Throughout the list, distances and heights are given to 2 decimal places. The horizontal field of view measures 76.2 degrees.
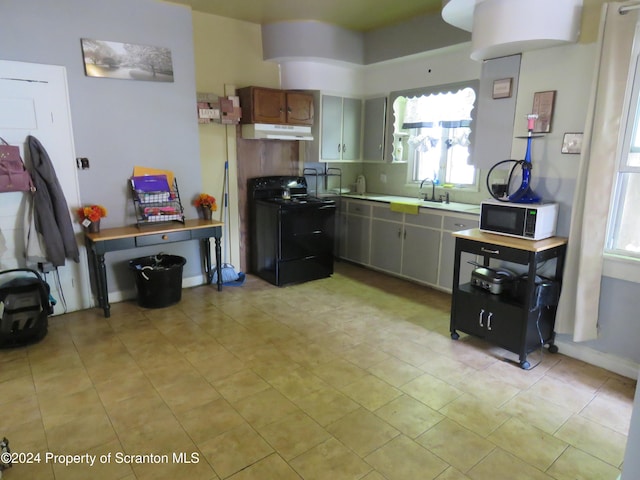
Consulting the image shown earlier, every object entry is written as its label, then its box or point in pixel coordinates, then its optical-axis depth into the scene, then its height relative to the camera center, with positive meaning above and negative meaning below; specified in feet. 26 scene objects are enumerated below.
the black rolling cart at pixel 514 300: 9.23 -3.21
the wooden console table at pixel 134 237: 11.51 -2.24
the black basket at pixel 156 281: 12.28 -3.60
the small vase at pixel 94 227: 11.83 -1.90
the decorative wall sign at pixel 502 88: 10.38 +1.94
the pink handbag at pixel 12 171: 10.27 -0.28
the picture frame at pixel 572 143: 9.37 +0.50
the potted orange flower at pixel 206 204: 13.84 -1.41
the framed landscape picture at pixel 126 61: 11.58 +2.92
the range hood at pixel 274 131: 14.48 +1.11
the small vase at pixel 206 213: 14.01 -1.74
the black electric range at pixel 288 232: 14.38 -2.49
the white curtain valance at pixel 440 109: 14.29 +2.01
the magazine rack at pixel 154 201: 12.69 -1.24
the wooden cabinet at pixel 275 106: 14.26 +2.00
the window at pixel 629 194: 8.71 -0.63
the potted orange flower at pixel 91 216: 11.68 -1.58
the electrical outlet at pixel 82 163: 11.84 -0.07
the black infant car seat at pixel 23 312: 9.98 -3.74
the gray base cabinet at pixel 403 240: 13.62 -2.82
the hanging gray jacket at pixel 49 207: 10.88 -1.26
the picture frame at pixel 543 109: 9.75 +1.33
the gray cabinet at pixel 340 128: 16.01 +1.38
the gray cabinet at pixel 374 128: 16.42 +1.40
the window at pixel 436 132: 14.40 +1.19
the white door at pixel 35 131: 10.61 +0.78
